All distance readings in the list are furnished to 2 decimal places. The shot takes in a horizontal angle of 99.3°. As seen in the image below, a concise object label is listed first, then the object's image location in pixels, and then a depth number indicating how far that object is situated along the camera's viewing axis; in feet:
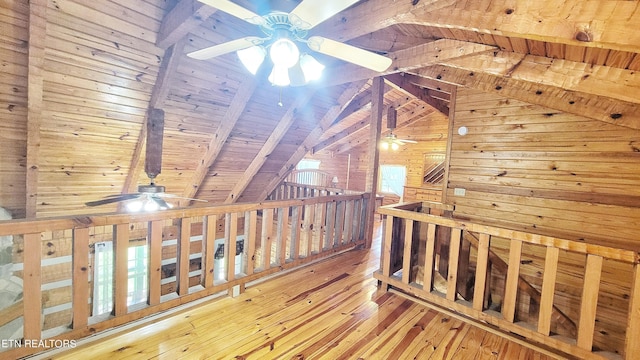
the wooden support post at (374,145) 12.66
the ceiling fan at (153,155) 8.57
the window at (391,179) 33.09
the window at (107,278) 13.26
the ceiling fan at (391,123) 22.56
